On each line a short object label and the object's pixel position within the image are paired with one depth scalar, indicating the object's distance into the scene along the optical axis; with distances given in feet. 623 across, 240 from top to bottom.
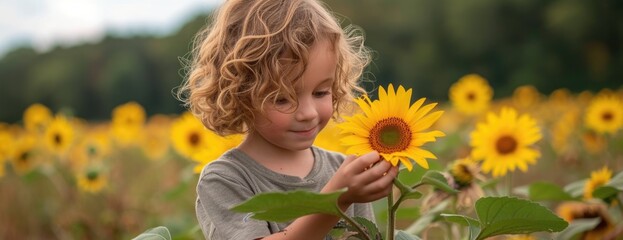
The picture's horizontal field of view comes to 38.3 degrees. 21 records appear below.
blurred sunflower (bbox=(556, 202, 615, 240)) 7.84
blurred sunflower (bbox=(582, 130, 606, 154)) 16.02
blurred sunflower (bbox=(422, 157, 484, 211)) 6.42
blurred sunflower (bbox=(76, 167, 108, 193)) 11.55
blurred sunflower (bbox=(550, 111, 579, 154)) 16.25
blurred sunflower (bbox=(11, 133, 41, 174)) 13.55
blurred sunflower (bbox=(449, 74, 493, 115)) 16.49
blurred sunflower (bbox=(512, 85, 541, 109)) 25.61
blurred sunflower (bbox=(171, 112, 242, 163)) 11.25
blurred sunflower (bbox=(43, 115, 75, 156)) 13.30
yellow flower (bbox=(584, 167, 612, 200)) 7.18
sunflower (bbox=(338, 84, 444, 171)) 3.71
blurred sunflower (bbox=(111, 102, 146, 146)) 16.80
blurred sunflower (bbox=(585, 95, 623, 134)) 14.40
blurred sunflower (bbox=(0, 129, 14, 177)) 13.64
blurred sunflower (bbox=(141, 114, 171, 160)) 18.04
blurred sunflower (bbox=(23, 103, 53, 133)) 14.84
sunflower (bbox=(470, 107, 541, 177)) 8.00
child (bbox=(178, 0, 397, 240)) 4.33
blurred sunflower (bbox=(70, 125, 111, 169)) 12.56
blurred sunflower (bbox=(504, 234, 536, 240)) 6.61
